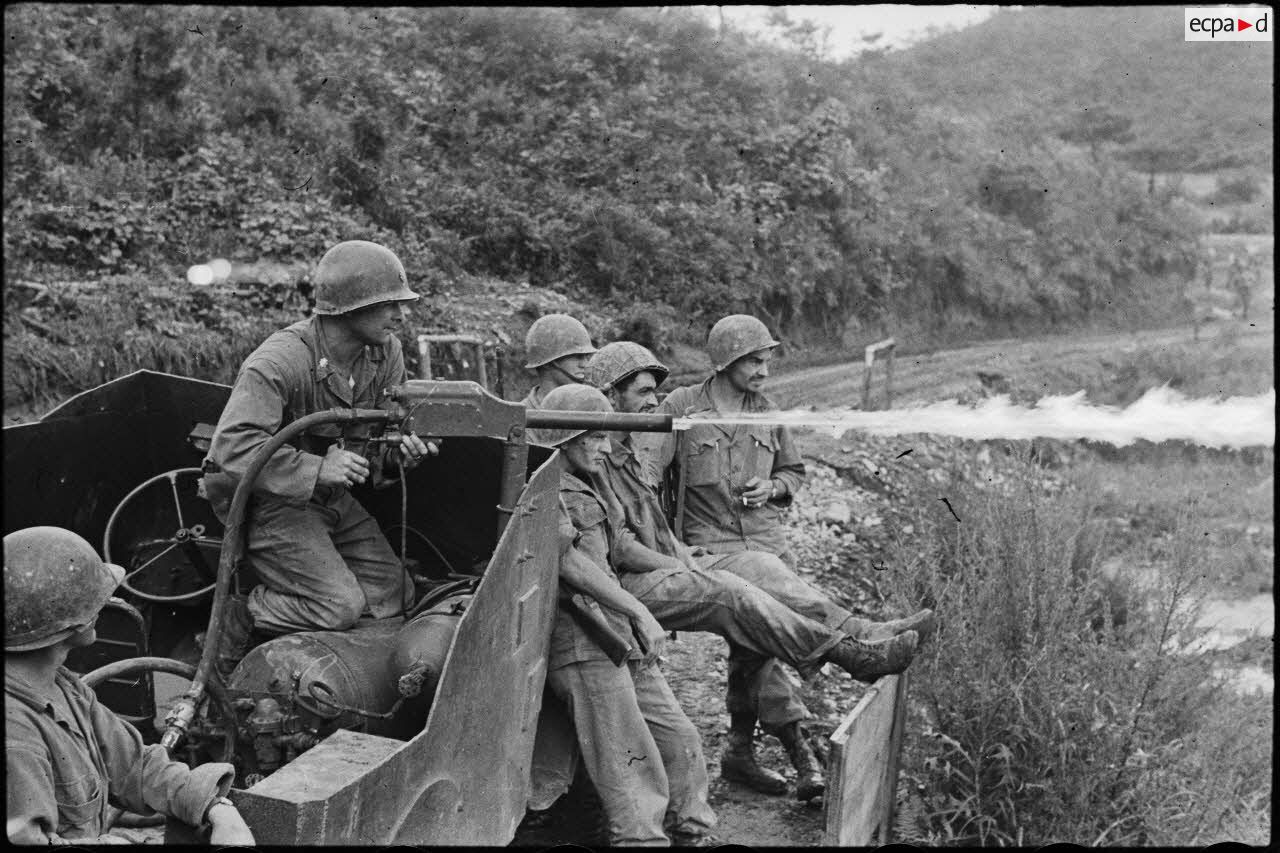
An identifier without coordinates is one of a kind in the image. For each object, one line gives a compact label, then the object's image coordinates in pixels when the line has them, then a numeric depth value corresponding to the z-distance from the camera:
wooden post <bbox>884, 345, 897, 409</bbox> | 14.76
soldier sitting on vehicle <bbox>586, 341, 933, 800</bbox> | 5.25
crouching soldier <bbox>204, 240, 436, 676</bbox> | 4.27
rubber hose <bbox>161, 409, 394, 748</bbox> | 4.02
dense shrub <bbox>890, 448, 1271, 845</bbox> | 6.45
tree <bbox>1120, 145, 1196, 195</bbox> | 30.31
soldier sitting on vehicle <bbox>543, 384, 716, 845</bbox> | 4.66
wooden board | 4.57
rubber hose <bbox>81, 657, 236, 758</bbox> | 3.86
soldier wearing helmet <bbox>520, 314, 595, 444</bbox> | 6.25
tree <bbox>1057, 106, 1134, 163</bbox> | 30.14
